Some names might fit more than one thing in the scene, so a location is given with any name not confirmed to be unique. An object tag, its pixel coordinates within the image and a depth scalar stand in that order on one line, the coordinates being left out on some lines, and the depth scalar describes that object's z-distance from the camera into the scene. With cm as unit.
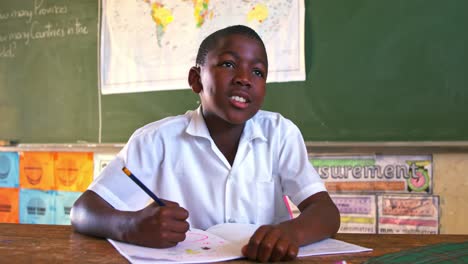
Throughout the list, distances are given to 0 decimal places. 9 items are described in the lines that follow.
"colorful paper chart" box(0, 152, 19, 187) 292
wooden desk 77
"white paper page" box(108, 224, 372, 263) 75
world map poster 227
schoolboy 120
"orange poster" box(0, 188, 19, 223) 292
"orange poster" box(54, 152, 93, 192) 271
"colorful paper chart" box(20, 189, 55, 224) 280
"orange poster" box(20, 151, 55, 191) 281
